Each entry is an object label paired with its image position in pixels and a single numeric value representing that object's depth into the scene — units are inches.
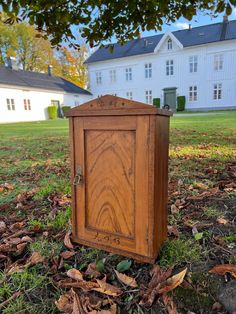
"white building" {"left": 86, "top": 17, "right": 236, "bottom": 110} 911.0
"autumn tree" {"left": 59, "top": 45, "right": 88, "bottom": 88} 1304.1
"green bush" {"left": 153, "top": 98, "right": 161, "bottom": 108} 1002.2
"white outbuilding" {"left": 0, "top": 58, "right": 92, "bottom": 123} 885.8
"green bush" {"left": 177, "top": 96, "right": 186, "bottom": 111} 968.9
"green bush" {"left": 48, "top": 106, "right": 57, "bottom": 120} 1010.7
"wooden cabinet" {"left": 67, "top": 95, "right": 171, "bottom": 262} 47.4
